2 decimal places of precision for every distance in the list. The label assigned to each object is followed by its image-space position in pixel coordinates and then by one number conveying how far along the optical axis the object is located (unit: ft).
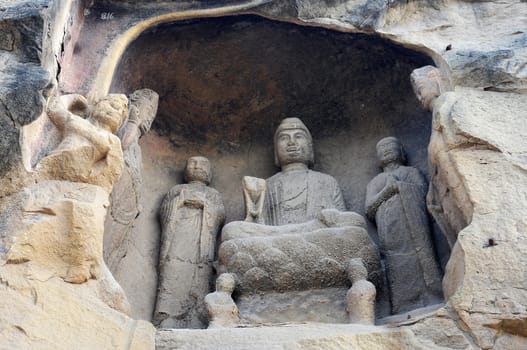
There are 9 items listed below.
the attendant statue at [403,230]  15.44
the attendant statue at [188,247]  15.78
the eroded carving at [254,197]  17.43
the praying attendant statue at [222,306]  13.93
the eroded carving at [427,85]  16.43
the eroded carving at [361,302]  13.74
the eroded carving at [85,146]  13.79
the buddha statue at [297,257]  14.74
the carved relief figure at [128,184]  15.76
